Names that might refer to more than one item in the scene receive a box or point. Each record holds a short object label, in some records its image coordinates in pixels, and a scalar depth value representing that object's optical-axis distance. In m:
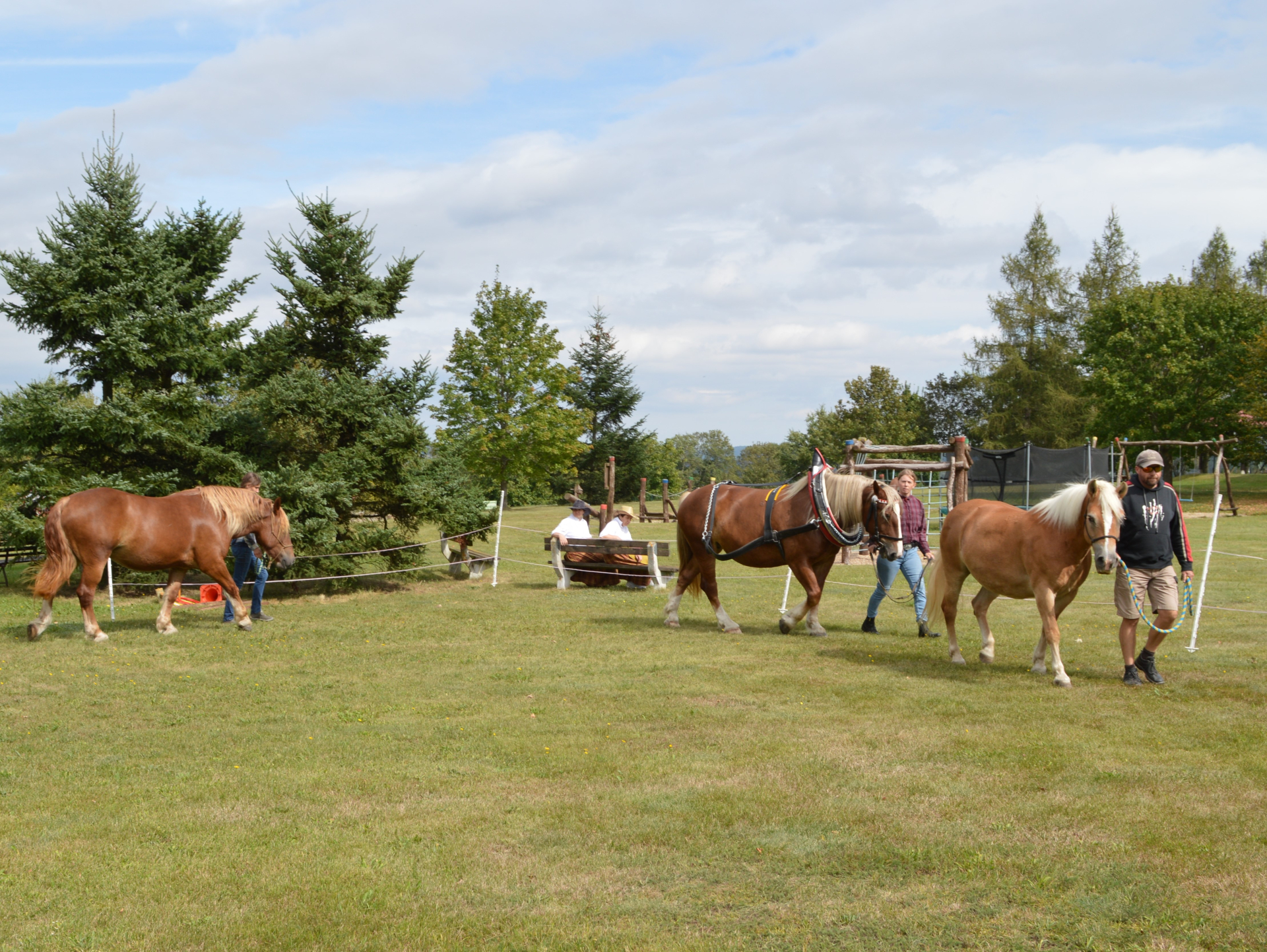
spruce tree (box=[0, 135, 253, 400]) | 15.31
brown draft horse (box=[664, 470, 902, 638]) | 10.52
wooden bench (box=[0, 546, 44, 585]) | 16.14
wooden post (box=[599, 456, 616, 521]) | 28.39
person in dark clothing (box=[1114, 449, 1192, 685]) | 7.98
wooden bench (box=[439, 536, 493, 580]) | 17.39
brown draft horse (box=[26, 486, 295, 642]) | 10.91
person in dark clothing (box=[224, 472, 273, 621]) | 12.59
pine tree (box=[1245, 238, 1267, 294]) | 60.03
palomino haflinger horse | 7.86
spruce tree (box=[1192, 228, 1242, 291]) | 60.72
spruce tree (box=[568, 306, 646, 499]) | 51.56
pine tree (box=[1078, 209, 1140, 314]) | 54.91
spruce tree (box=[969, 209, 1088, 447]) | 52.94
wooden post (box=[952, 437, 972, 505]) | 18.00
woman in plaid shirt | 11.29
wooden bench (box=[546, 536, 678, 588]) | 15.65
